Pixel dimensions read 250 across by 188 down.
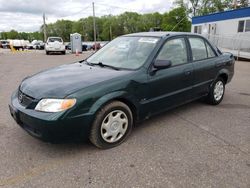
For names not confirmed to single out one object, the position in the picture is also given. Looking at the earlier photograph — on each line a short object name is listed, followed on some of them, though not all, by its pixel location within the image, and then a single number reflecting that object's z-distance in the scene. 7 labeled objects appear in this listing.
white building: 16.08
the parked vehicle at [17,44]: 35.84
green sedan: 2.83
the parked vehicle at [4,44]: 47.47
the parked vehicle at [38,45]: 43.34
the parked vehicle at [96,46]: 34.48
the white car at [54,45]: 22.44
